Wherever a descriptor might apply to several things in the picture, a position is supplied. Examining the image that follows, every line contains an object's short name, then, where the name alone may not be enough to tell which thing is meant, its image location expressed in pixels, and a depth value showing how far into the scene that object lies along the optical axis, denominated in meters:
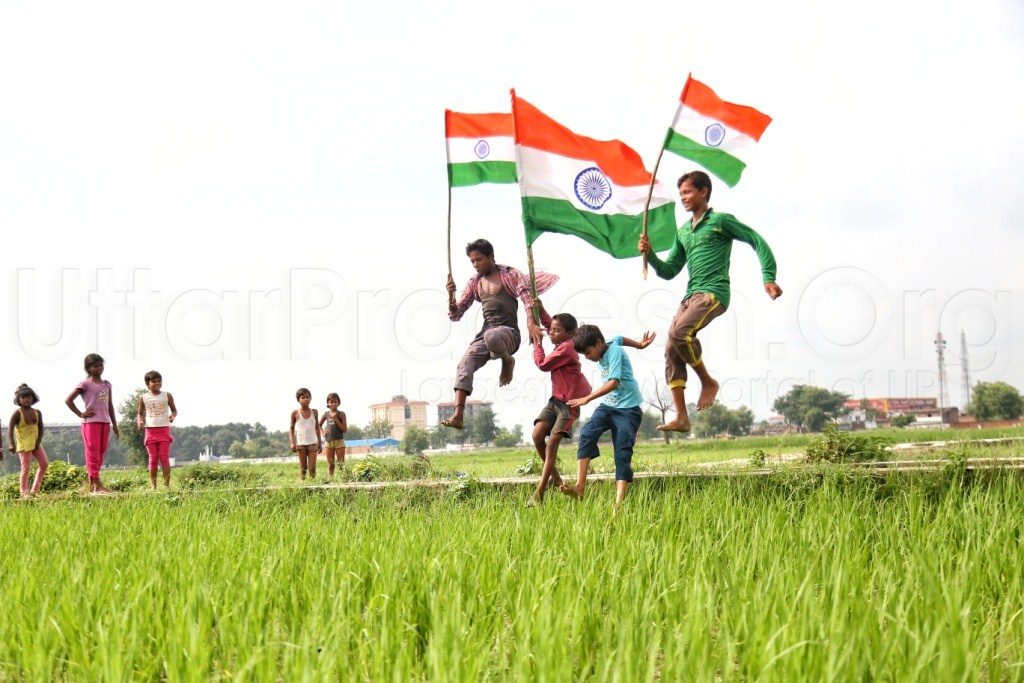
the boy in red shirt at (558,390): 6.19
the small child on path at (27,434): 9.35
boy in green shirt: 5.53
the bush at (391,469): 9.65
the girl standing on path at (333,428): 11.96
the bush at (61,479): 11.30
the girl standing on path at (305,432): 11.55
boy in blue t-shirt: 5.73
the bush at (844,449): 7.56
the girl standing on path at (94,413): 9.07
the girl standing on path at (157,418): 9.71
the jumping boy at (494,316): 6.64
